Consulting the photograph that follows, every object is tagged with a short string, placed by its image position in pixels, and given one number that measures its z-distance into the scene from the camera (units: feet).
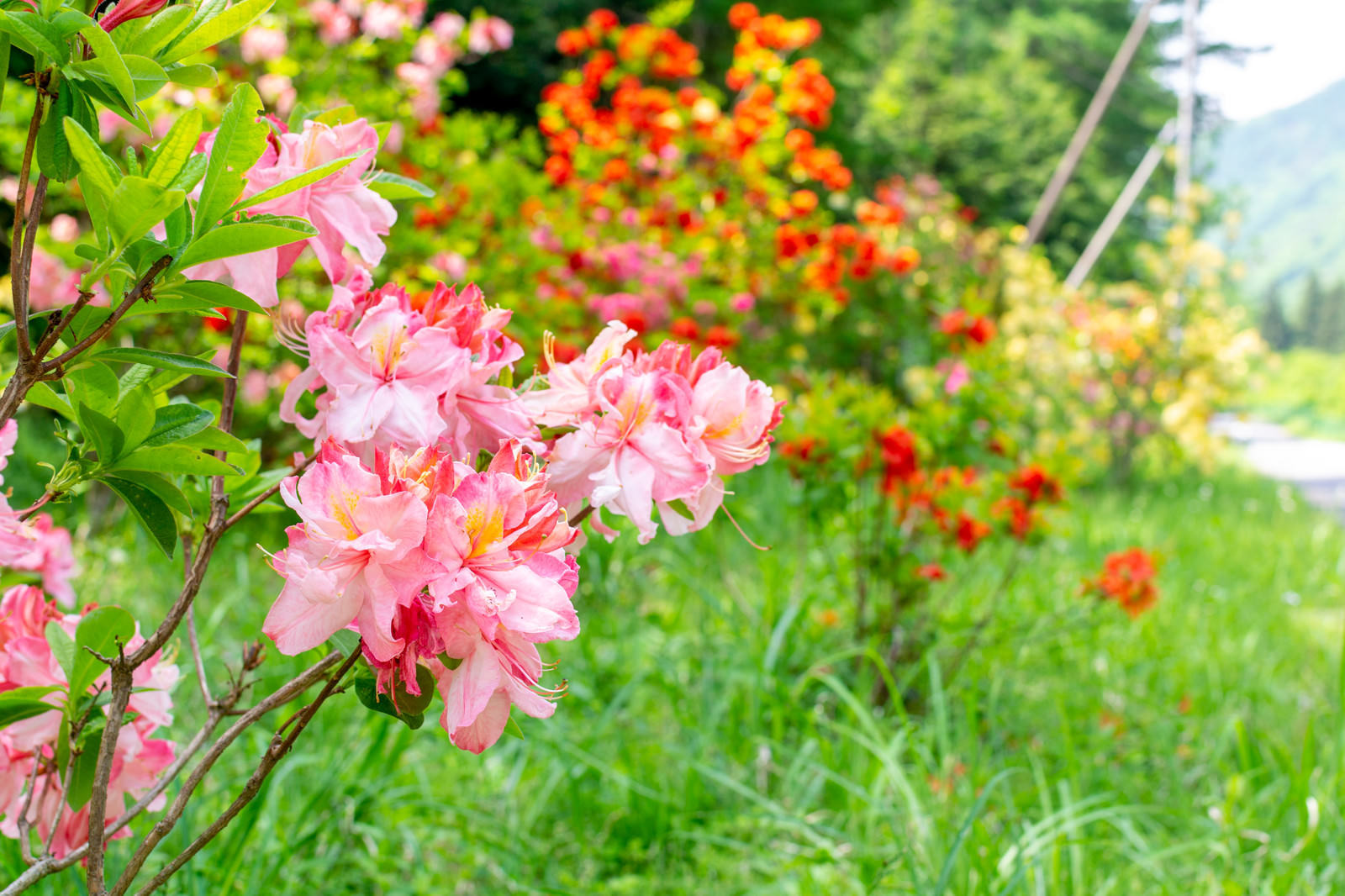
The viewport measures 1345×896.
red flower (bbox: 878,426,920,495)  7.23
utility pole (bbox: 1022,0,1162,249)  22.40
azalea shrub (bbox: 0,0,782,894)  1.83
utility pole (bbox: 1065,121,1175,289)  24.61
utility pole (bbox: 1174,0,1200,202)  25.59
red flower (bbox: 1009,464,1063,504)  7.57
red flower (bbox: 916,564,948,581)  7.66
